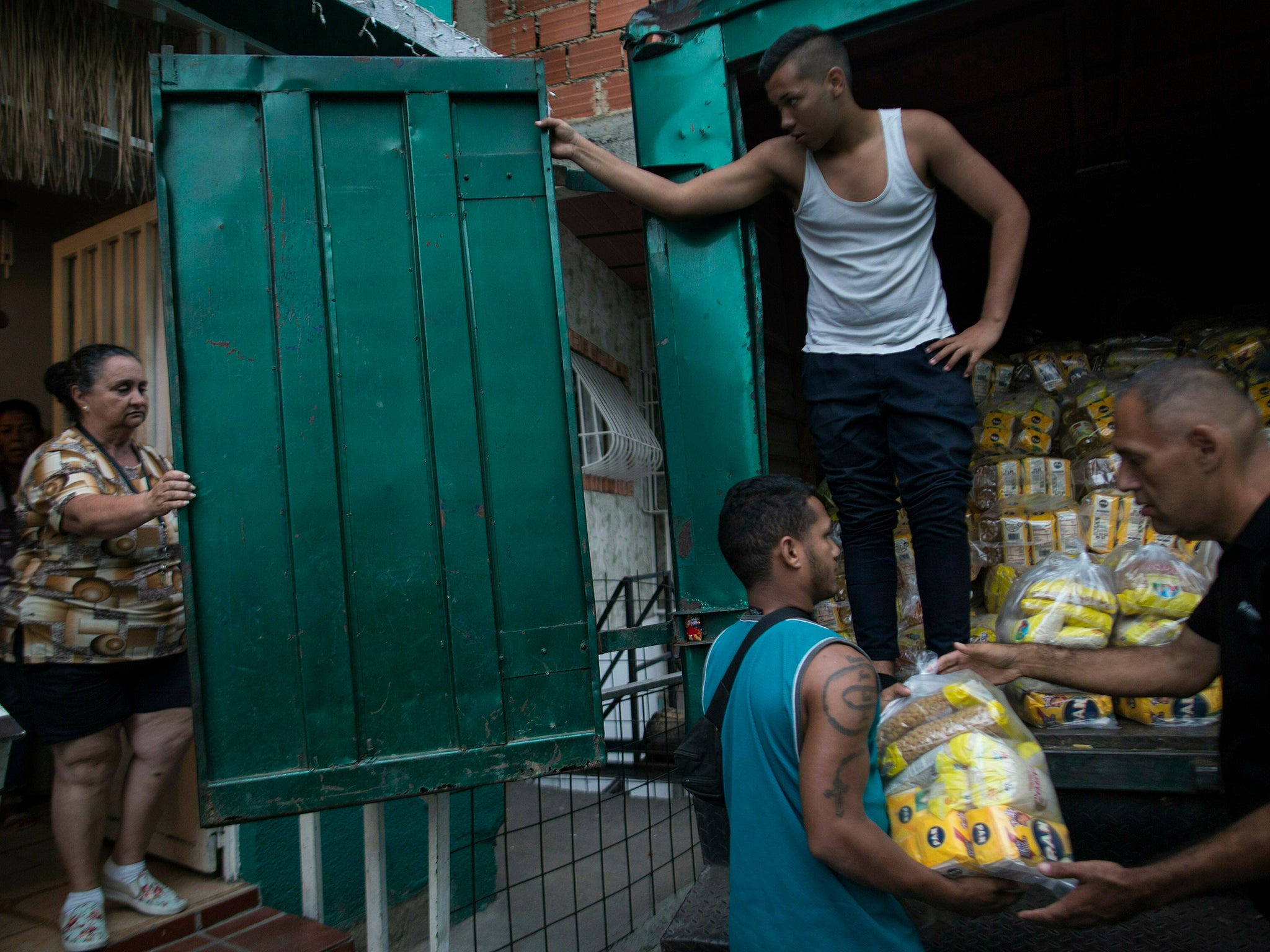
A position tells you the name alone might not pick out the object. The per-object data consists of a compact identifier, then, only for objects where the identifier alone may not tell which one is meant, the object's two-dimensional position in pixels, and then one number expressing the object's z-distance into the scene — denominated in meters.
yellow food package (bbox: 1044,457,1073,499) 3.55
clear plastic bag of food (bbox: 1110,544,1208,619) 2.41
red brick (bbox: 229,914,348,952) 3.15
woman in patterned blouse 2.83
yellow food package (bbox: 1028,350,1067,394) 4.20
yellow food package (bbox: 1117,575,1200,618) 2.41
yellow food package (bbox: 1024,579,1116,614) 2.43
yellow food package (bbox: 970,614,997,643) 2.89
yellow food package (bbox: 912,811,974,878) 1.59
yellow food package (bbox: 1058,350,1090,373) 4.26
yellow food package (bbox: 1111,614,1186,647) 2.39
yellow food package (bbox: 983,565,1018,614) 3.23
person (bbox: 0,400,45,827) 3.84
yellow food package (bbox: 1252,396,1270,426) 3.48
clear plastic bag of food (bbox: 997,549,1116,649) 2.40
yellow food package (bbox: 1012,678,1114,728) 2.29
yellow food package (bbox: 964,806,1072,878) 1.56
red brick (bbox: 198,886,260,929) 3.26
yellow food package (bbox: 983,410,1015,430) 3.91
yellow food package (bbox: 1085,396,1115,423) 3.79
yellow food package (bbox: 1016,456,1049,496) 3.56
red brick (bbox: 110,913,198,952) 2.98
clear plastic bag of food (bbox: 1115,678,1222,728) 2.25
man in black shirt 1.51
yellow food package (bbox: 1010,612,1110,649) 2.38
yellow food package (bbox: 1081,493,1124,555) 3.25
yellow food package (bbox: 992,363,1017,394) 4.27
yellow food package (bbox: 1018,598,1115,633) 2.41
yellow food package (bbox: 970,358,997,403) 4.21
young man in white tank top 2.44
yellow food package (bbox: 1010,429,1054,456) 3.79
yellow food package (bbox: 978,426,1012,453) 3.87
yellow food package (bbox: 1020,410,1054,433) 3.86
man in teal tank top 1.60
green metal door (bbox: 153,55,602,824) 2.29
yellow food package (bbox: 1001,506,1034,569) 3.35
